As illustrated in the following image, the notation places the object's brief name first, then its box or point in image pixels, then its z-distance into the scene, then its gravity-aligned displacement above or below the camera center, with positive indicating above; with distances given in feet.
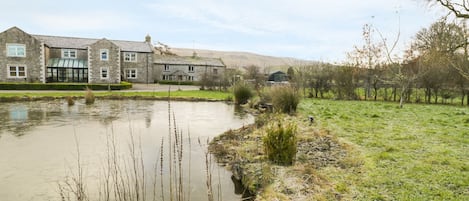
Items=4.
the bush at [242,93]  59.26 -2.24
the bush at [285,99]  41.91 -2.38
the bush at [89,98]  55.31 -3.61
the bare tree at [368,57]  73.56 +7.01
